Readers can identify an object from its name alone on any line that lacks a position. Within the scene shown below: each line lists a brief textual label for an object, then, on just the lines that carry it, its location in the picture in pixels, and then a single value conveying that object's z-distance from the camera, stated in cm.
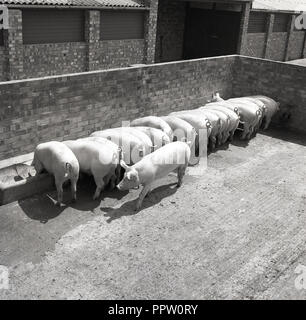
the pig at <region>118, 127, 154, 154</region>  914
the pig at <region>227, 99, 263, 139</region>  1206
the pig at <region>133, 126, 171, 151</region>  945
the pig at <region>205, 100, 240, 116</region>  1200
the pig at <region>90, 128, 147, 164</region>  894
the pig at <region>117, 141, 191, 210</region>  784
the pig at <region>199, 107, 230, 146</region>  1130
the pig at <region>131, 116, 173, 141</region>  1006
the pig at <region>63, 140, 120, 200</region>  805
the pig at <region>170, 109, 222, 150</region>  1104
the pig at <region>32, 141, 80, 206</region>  777
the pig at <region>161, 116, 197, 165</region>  1018
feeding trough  785
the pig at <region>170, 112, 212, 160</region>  1062
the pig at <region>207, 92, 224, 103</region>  1354
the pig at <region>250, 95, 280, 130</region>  1310
